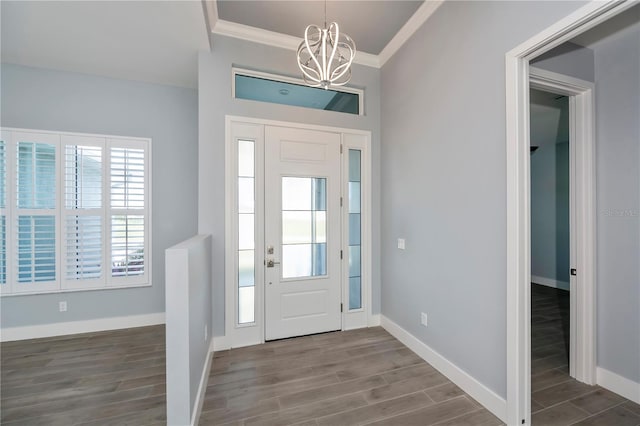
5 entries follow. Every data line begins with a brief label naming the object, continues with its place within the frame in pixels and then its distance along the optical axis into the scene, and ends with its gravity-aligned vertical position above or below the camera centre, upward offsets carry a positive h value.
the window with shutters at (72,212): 2.96 +0.02
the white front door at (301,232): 2.98 -0.22
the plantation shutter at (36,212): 2.99 +0.02
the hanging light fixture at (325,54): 1.71 +1.06
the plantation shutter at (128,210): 3.31 +0.04
